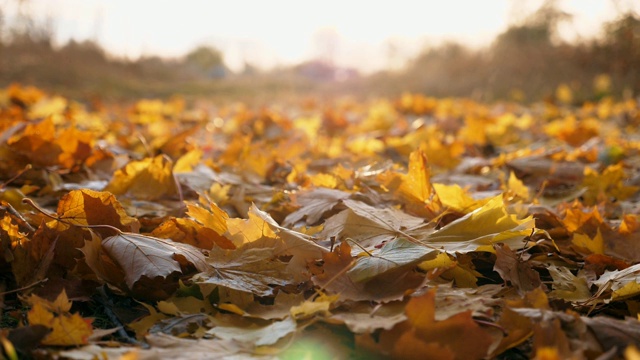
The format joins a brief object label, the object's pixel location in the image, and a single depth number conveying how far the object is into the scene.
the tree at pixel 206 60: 34.66
